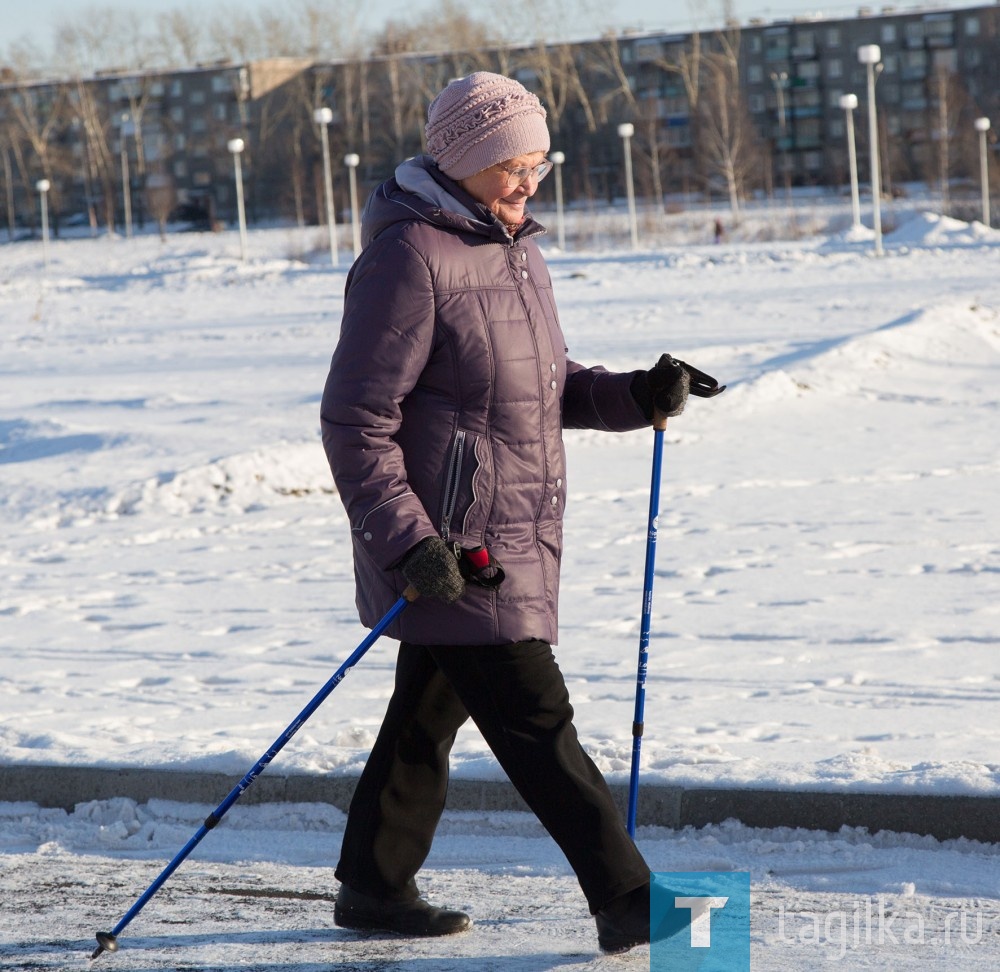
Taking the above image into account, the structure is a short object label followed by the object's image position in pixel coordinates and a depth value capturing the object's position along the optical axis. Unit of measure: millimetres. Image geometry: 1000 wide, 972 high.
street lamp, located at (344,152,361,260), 44097
